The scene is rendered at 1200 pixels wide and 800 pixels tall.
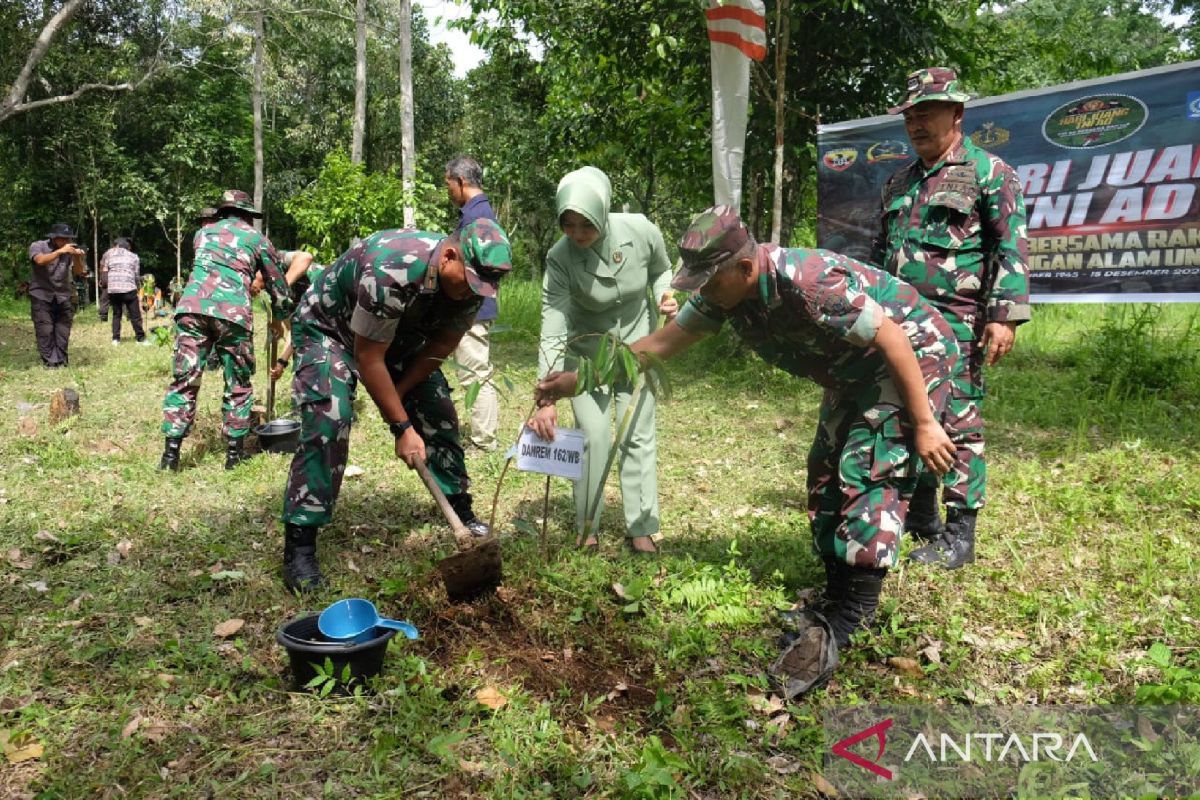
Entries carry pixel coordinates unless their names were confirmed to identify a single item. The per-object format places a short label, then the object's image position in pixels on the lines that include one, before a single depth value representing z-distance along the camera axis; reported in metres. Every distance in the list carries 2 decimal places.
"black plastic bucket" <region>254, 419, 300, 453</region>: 5.54
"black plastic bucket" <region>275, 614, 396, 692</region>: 2.50
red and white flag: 4.95
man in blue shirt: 5.03
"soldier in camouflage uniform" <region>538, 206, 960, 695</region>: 2.47
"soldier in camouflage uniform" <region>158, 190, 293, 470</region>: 5.30
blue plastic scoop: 2.63
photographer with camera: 9.62
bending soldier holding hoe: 2.91
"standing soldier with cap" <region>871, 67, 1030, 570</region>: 3.31
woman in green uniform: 3.56
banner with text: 5.21
